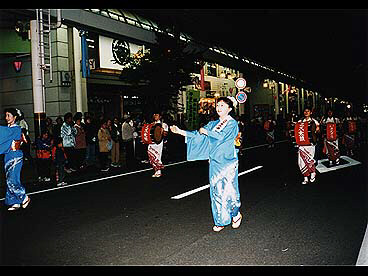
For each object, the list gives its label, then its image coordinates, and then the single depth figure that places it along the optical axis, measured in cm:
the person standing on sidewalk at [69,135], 1144
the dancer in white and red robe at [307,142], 931
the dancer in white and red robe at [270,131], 1961
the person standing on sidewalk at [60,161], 996
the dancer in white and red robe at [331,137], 1189
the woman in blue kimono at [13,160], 706
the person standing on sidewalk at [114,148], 1361
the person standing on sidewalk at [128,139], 1426
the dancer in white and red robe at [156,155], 1095
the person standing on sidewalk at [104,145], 1281
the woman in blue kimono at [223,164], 572
